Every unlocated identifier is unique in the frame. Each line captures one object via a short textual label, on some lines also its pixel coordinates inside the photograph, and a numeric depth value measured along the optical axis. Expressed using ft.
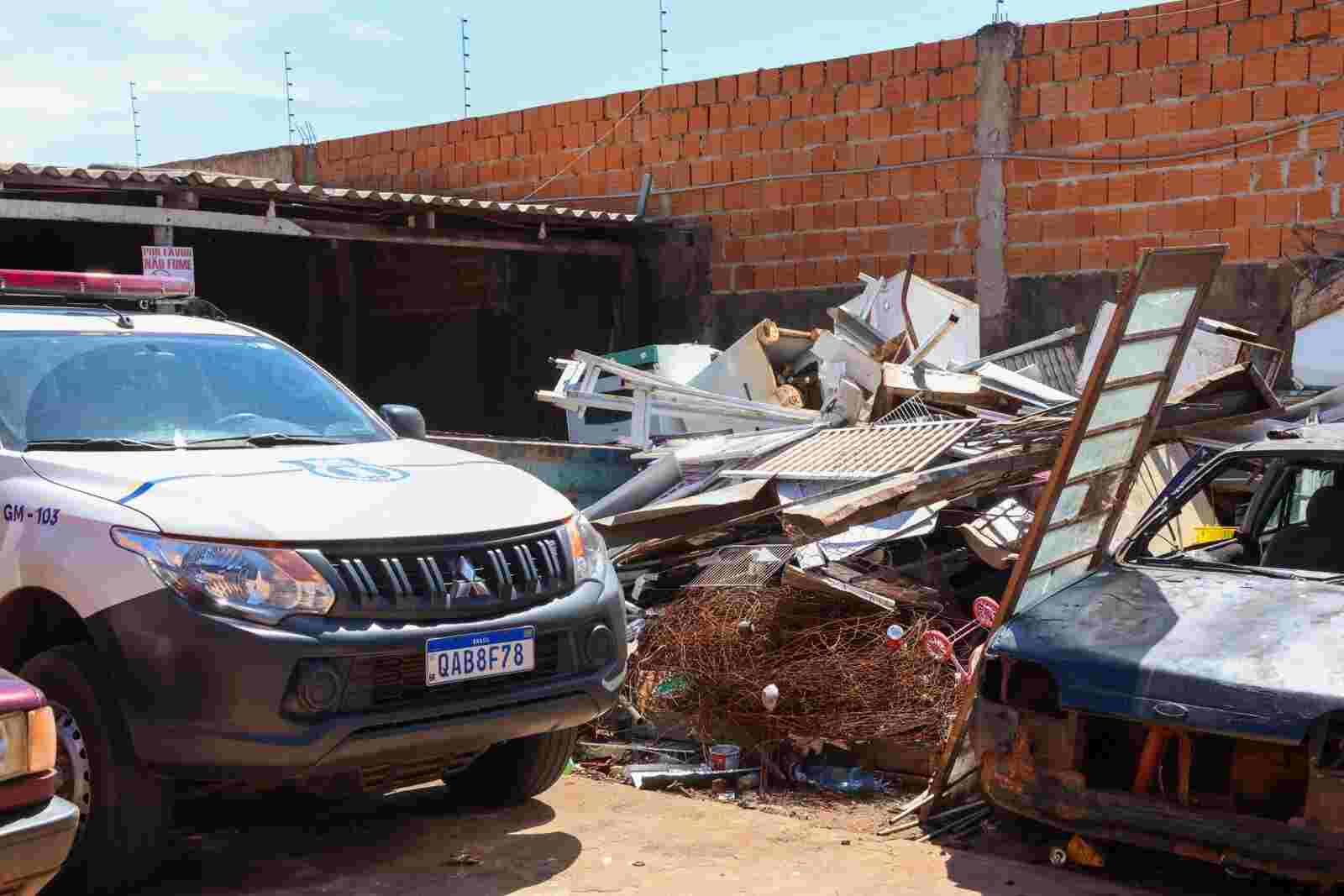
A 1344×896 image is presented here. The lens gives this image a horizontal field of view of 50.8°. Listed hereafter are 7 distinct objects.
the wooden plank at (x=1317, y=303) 33.37
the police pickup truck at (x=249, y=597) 13.58
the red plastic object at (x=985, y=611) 20.76
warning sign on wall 30.19
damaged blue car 13.56
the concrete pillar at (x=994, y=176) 40.09
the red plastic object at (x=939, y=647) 20.29
